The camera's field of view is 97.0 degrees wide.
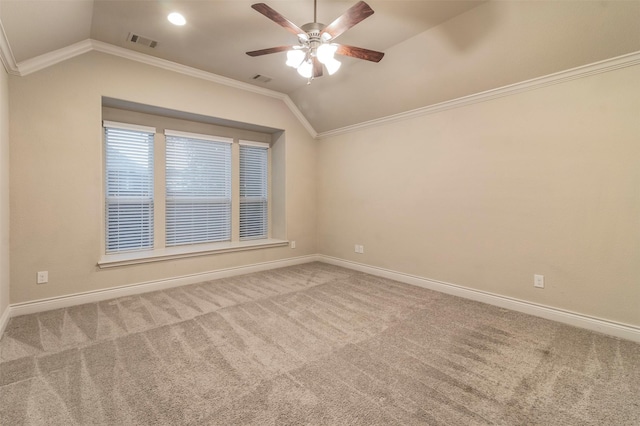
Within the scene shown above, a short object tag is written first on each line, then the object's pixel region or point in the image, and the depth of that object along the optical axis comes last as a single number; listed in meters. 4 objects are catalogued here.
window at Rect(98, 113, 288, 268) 3.86
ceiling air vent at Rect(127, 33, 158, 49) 3.13
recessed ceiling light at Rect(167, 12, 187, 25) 2.73
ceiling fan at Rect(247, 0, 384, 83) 2.05
